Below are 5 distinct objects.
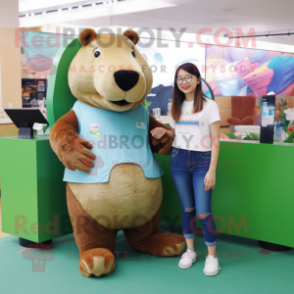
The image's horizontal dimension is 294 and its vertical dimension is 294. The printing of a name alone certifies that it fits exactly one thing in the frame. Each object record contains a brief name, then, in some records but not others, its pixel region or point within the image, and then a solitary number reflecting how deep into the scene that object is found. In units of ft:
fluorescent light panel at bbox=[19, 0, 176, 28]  22.49
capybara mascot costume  7.13
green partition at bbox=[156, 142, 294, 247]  8.07
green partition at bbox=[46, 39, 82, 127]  8.18
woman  7.15
